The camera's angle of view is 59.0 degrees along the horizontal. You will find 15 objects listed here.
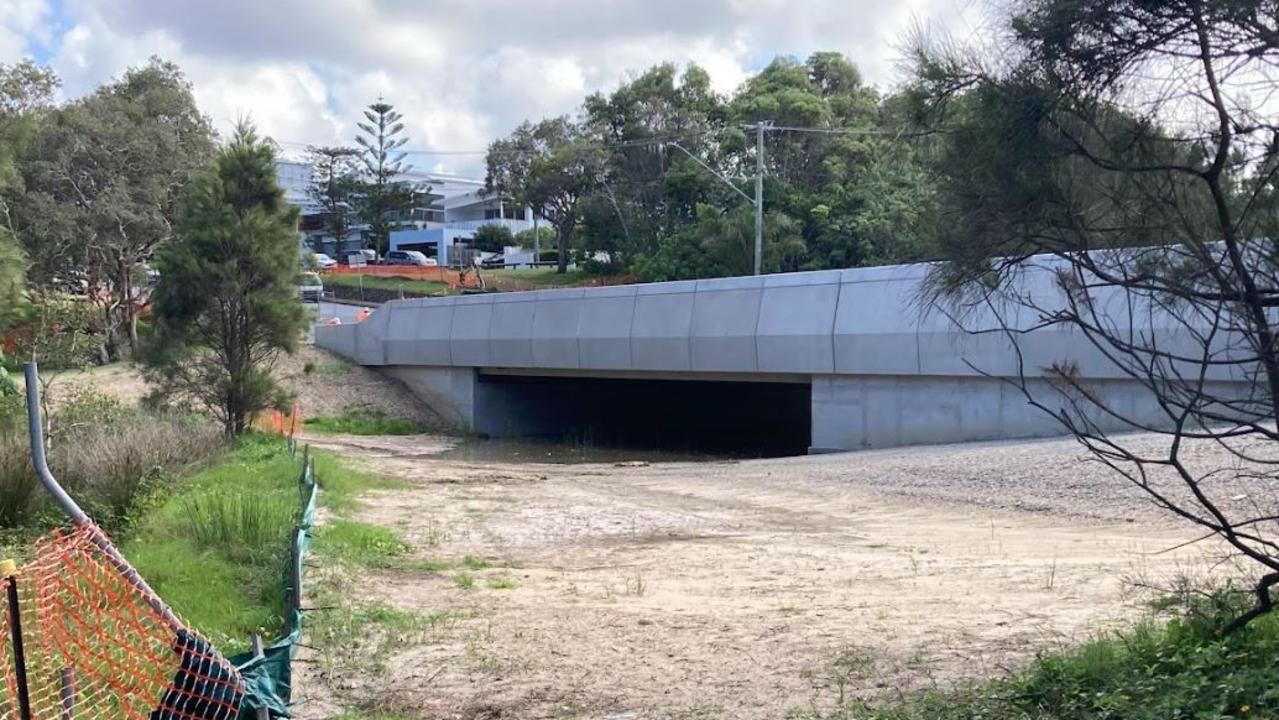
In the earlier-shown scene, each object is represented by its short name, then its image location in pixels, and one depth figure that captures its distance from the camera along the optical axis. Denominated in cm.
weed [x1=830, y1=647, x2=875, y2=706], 618
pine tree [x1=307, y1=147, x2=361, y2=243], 8094
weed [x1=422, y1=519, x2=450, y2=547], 1240
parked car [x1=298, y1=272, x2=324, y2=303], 4908
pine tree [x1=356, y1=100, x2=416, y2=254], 8000
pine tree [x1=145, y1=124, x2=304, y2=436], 2022
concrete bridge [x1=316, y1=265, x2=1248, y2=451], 2277
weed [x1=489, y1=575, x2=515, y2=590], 971
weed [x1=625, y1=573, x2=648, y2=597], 946
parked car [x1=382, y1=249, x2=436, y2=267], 7575
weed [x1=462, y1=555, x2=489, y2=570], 1096
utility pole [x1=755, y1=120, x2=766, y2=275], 3759
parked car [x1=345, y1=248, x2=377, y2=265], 7900
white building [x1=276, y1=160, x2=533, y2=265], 8794
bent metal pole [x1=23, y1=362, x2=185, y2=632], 455
